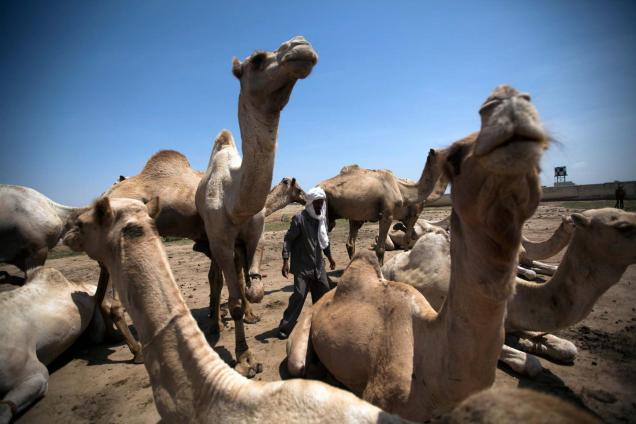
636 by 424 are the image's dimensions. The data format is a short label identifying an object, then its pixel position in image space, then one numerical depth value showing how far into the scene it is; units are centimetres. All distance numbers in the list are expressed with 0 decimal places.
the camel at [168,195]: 462
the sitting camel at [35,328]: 317
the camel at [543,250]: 465
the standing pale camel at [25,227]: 474
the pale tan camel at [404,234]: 871
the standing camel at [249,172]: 296
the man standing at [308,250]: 491
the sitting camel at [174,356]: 128
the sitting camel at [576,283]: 281
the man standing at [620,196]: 1970
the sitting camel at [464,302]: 115
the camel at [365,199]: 888
